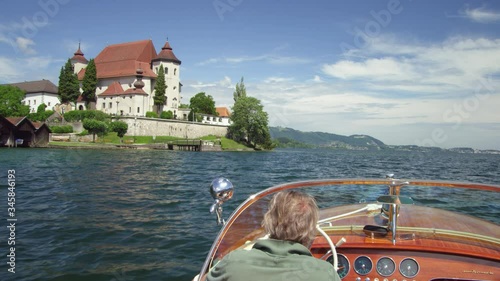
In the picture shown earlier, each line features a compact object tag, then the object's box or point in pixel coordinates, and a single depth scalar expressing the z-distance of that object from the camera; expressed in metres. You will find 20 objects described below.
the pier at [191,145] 74.19
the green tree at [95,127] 69.25
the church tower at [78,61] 95.75
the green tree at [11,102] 79.94
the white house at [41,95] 99.62
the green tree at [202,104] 100.31
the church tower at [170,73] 88.01
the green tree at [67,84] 84.81
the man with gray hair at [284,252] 1.81
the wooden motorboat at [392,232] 3.06
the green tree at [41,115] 83.50
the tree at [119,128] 73.81
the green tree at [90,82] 85.94
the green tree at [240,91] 97.06
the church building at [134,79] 84.07
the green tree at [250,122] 84.50
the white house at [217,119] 95.94
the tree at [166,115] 82.88
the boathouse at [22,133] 55.22
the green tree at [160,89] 83.19
